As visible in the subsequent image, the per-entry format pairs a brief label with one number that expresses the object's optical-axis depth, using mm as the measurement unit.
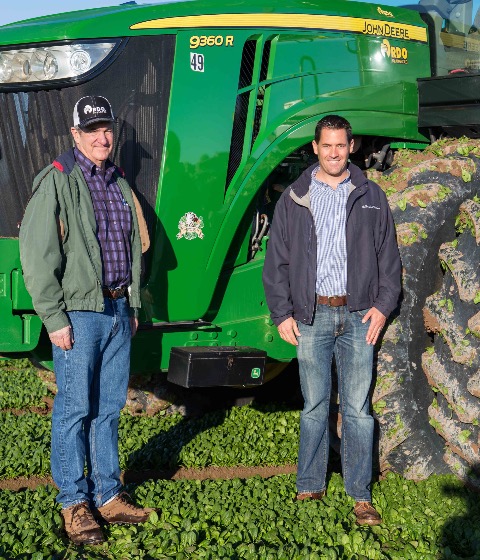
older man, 3957
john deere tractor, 4500
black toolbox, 4512
